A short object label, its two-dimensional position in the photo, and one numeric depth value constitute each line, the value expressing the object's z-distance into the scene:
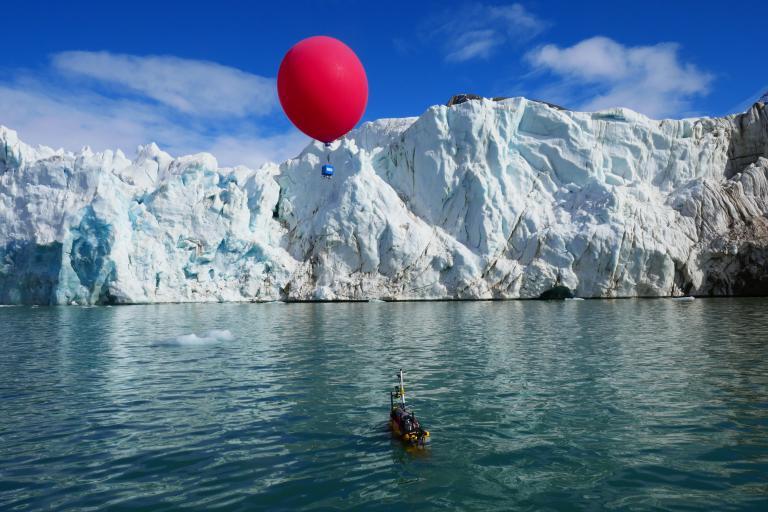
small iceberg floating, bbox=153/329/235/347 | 24.09
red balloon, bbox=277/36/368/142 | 10.73
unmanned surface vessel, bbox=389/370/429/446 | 9.72
